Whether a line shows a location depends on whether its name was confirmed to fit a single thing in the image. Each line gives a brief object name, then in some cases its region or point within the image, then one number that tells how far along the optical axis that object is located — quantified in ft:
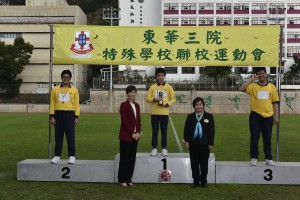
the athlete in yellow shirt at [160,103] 25.45
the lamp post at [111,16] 128.38
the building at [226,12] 195.11
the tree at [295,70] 172.57
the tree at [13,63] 161.17
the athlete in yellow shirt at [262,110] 23.26
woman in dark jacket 21.38
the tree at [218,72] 151.23
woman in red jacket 22.02
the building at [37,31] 178.81
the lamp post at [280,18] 25.84
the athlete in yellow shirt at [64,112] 24.08
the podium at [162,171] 22.82
